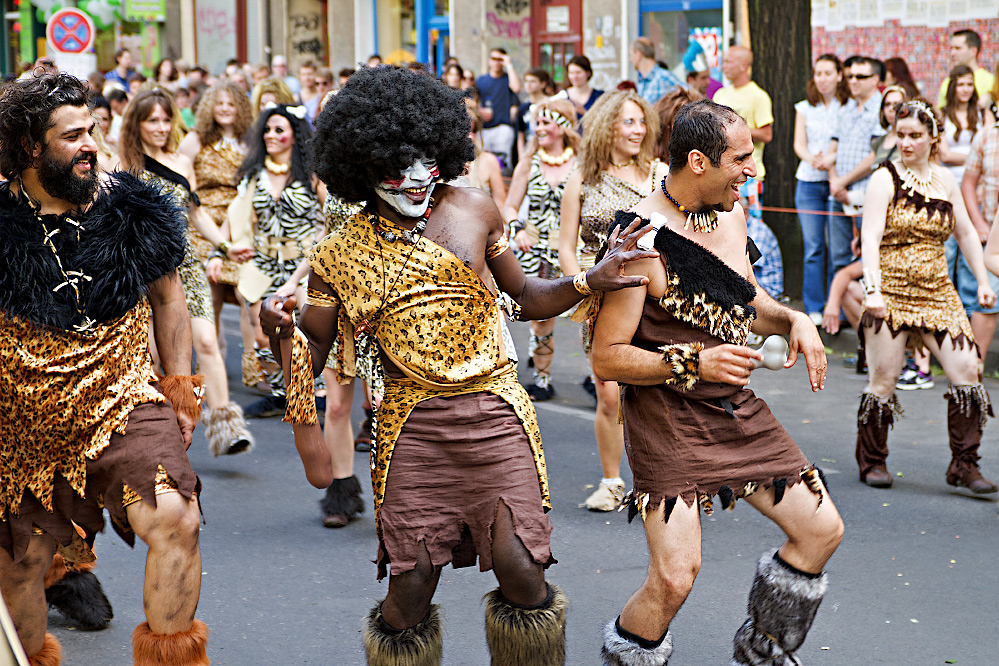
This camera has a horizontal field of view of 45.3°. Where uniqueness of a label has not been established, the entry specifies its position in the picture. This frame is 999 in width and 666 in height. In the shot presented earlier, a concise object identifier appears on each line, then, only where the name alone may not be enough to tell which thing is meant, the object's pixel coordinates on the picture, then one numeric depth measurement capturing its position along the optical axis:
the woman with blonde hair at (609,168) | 6.43
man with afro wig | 3.51
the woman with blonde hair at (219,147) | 8.52
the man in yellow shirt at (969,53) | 10.59
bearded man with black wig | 3.62
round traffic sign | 14.55
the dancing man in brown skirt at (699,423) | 3.66
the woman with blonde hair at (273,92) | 8.96
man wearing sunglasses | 10.22
